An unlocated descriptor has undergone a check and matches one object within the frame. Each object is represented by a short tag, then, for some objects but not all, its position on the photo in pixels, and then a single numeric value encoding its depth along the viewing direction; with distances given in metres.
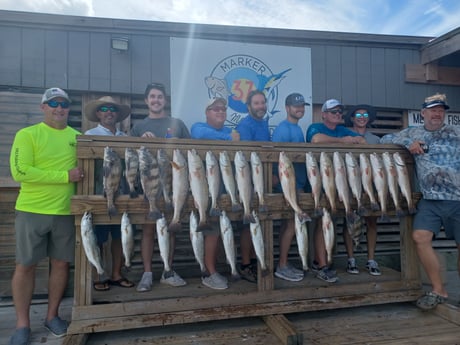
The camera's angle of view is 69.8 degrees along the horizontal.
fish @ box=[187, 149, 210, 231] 2.89
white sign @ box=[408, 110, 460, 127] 5.07
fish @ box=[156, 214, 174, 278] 2.84
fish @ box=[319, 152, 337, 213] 3.22
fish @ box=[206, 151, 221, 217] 2.94
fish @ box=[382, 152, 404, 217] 3.37
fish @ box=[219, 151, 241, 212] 2.97
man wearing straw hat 3.25
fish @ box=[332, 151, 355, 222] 3.25
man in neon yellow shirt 2.67
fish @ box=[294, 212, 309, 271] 3.15
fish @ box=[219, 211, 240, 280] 2.97
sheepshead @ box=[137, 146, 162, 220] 2.80
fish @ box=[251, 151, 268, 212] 3.06
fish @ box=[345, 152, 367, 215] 3.29
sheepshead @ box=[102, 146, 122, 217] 2.74
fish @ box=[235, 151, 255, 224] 2.98
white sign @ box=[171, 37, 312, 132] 4.40
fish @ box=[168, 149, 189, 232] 2.85
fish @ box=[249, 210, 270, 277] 3.03
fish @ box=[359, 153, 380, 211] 3.33
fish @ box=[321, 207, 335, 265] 3.20
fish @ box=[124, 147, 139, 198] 2.80
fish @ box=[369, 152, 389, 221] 3.34
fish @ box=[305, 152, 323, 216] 3.19
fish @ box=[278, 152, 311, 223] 3.10
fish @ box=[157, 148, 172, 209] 2.86
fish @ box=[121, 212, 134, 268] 2.79
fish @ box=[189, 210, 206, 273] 2.92
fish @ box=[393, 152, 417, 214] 3.40
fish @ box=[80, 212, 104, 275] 2.70
